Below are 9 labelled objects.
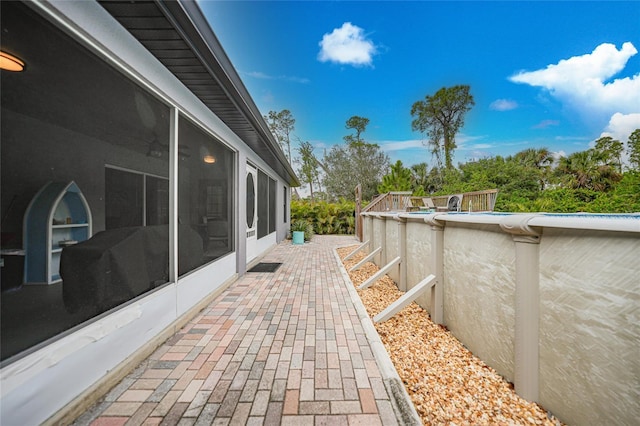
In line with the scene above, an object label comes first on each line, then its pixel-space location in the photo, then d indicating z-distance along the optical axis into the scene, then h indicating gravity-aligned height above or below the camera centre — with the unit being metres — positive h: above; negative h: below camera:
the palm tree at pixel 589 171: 15.56 +2.38
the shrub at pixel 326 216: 15.04 -0.23
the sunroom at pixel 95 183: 1.54 +0.24
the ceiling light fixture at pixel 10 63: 1.44 +0.83
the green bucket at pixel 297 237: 11.09 -1.03
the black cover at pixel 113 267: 2.03 -0.47
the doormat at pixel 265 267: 6.01 -1.29
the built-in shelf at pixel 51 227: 1.69 -0.10
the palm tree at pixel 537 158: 23.40 +4.67
